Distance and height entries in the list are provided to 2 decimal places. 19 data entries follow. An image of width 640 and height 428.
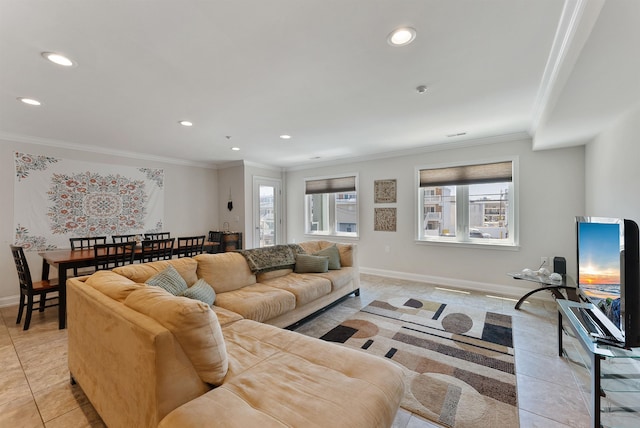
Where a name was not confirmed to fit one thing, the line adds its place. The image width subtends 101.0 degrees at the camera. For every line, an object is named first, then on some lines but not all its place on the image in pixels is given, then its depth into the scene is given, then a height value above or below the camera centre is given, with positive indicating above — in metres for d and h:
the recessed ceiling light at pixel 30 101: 2.63 +1.14
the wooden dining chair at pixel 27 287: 2.92 -0.84
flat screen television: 1.38 -0.38
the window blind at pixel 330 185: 5.65 +0.66
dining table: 2.96 -0.56
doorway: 6.00 +0.08
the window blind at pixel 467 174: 4.10 +0.67
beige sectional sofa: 1.07 -0.80
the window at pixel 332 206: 5.70 +0.19
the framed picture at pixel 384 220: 5.10 -0.11
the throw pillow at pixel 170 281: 2.12 -0.55
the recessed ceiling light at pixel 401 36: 1.69 +1.19
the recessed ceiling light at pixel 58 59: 1.91 +1.16
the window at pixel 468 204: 4.13 +0.18
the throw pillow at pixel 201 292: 2.22 -0.68
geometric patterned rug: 1.70 -1.24
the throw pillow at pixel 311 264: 3.52 -0.67
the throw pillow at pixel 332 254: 3.75 -0.58
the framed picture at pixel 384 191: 5.09 +0.46
